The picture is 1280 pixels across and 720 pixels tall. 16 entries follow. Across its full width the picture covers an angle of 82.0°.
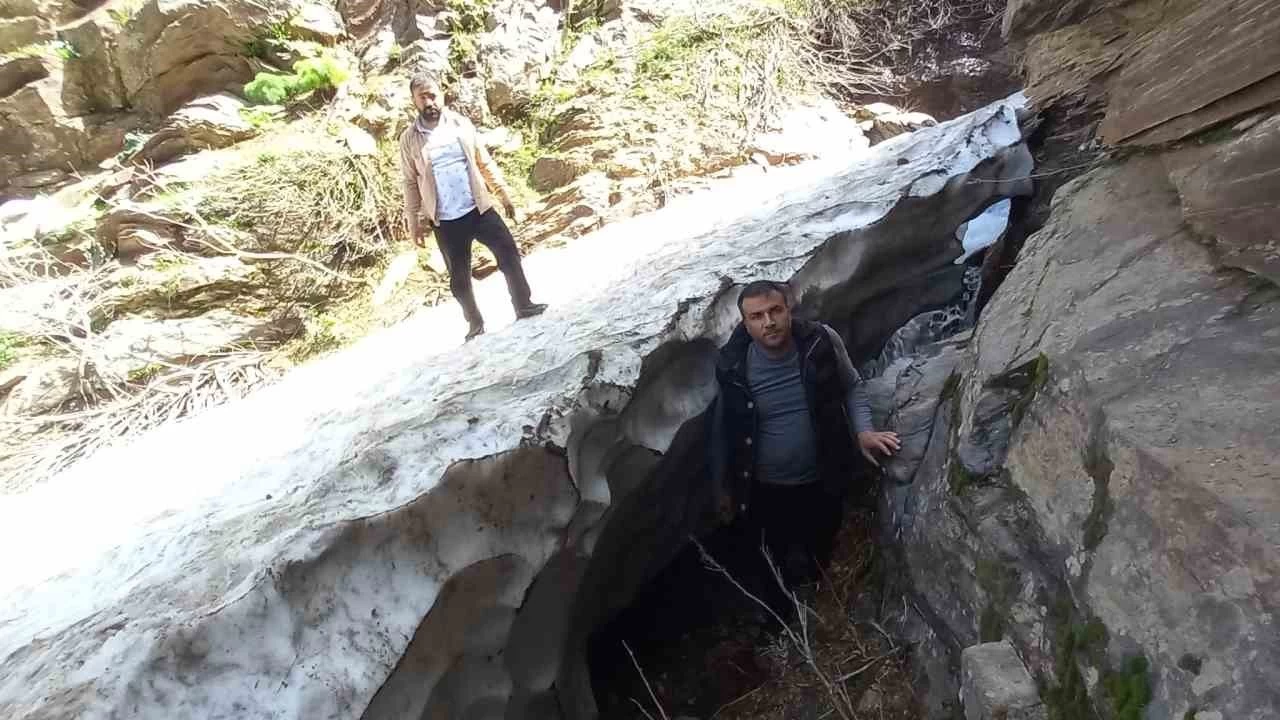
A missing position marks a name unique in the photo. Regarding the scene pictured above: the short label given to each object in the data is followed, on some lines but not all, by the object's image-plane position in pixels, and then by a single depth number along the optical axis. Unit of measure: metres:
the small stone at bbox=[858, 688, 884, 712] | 3.05
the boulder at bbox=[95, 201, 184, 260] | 7.09
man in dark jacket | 3.07
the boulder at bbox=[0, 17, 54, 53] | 8.60
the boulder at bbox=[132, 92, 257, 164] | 7.71
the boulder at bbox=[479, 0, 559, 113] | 8.16
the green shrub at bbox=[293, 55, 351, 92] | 7.88
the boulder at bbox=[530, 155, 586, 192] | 7.63
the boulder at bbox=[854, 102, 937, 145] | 6.86
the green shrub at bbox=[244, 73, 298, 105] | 7.80
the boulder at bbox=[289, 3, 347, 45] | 8.18
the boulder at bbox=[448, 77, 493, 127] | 8.06
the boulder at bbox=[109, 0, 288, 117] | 7.93
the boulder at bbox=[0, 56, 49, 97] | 8.50
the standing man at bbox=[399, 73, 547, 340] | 4.11
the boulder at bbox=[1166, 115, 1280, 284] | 1.79
